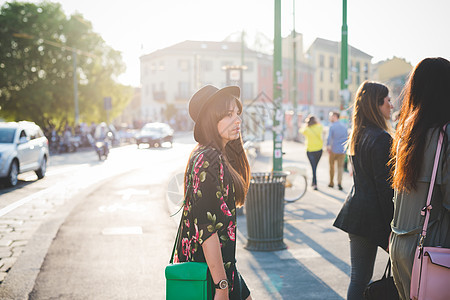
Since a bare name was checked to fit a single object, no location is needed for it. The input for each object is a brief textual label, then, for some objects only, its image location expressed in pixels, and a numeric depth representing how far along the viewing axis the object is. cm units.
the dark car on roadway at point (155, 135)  3441
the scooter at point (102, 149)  2311
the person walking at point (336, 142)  1254
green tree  3959
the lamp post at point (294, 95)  3169
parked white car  1345
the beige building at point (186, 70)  6850
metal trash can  668
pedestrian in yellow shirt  1290
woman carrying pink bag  241
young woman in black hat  243
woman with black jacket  352
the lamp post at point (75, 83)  3958
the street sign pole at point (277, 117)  941
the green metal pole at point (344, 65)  1653
